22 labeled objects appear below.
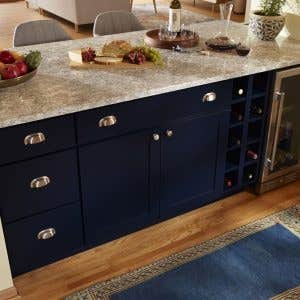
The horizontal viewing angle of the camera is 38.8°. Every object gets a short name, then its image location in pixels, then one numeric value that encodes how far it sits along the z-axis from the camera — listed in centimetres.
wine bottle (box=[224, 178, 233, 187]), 257
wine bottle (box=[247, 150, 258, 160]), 253
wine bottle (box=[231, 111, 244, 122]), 239
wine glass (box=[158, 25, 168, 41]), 255
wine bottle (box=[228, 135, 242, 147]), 245
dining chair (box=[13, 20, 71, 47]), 275
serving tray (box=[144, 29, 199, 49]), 248
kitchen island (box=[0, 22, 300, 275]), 181
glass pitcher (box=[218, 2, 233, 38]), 252
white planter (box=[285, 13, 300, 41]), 268
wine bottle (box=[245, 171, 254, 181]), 263
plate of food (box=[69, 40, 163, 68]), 221
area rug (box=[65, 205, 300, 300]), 198
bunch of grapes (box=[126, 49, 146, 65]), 221
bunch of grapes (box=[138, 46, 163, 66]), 222
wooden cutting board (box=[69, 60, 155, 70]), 218
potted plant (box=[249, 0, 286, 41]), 259
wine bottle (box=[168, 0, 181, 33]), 247
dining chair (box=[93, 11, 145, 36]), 310
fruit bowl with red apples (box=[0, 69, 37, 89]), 187
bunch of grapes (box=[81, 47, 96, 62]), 223
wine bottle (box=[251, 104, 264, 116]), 243
